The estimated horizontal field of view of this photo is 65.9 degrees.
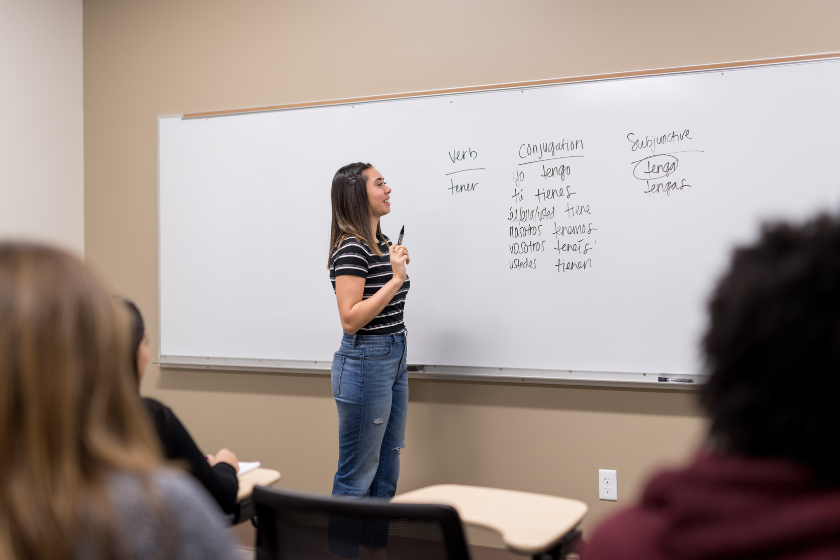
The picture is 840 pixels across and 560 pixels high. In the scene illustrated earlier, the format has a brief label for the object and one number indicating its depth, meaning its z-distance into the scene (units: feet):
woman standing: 7.42
